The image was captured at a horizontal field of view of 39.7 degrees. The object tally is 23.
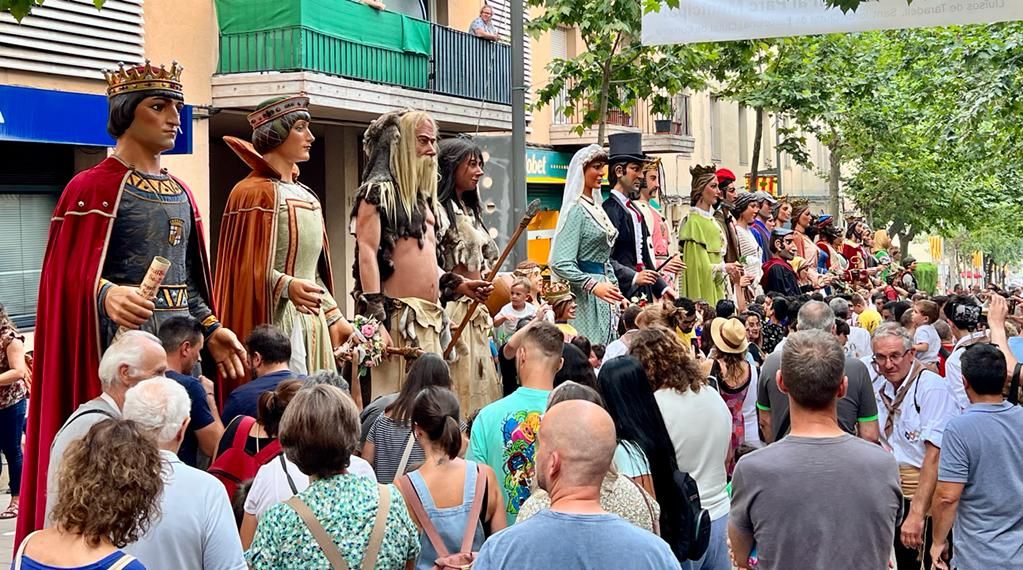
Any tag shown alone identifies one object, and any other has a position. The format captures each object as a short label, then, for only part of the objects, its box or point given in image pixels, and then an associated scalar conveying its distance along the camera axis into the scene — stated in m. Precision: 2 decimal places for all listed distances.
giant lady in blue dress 8.87
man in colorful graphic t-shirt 5.29
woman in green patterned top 4.07
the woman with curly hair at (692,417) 5.86
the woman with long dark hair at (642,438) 5.22
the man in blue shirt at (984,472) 6.15
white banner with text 9.27
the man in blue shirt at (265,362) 5.77
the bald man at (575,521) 3.25
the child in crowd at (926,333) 10.01
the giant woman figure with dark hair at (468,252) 7.75
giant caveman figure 7.31
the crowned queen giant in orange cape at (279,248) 6.82
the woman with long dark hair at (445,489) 4.72
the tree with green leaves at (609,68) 16.33
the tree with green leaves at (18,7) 6.14
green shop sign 25.23
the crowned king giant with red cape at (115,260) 5.70
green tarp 16.50
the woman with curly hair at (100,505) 3.61
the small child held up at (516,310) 9.93
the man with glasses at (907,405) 7.18
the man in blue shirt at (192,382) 5.57
